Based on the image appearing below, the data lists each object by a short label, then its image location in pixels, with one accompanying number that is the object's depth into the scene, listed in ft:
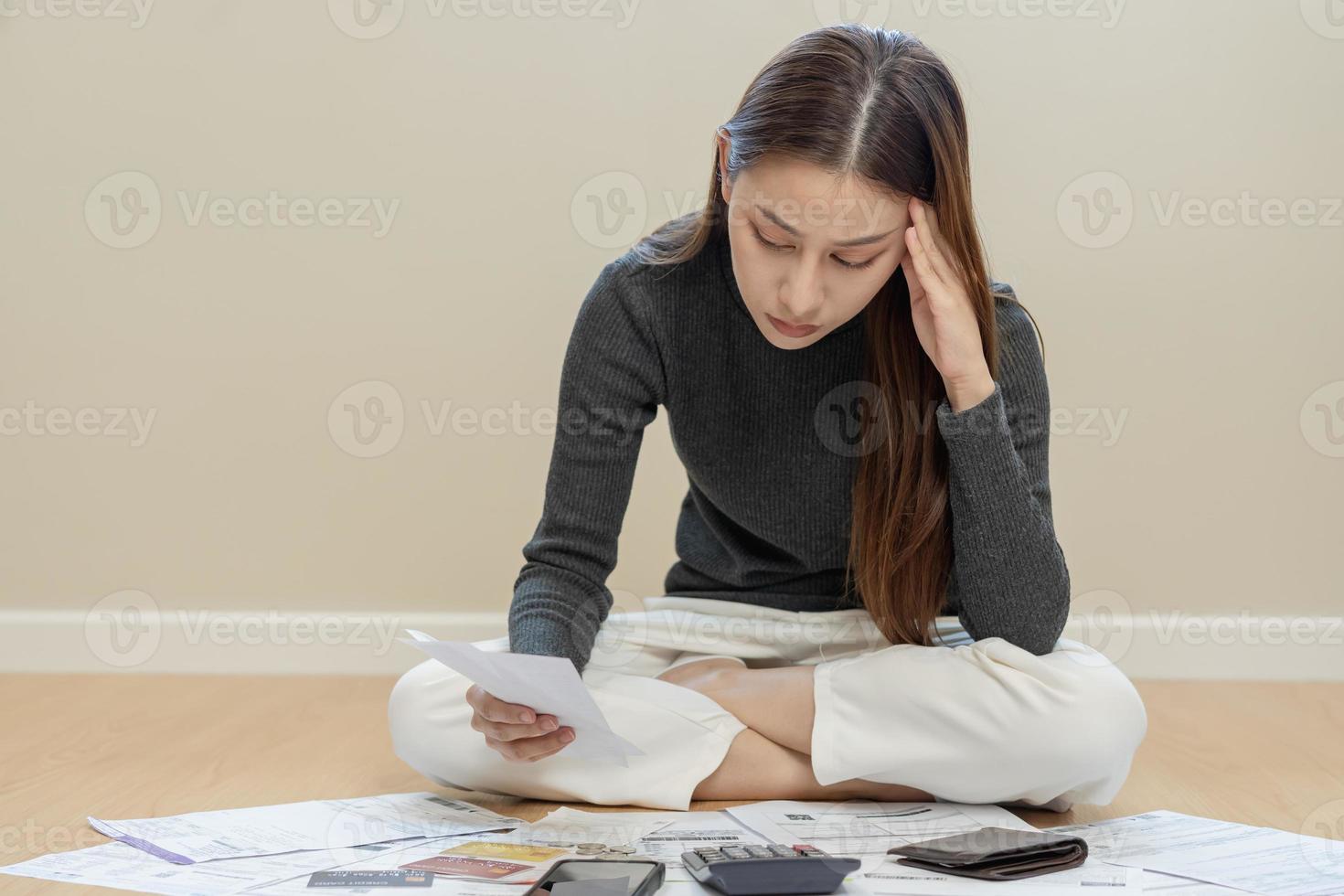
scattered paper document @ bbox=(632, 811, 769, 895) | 2.99
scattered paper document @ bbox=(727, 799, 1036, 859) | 3.31
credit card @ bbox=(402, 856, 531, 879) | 2.95
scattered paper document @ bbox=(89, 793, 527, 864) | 3.23
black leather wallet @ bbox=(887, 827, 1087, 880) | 2.96
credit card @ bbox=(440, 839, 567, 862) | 3.10
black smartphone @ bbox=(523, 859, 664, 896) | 2.70
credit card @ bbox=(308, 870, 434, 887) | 2.86
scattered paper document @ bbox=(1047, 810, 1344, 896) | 2.95
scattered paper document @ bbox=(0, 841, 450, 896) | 2.88
